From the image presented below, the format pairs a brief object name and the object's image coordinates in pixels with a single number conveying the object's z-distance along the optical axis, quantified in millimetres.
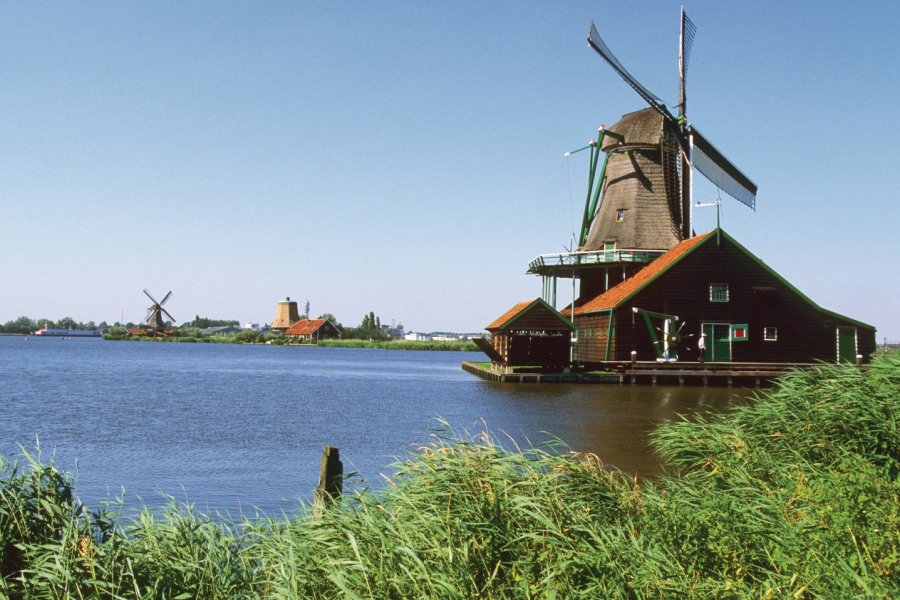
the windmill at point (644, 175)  40688
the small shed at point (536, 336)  35250
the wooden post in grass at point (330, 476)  7039
